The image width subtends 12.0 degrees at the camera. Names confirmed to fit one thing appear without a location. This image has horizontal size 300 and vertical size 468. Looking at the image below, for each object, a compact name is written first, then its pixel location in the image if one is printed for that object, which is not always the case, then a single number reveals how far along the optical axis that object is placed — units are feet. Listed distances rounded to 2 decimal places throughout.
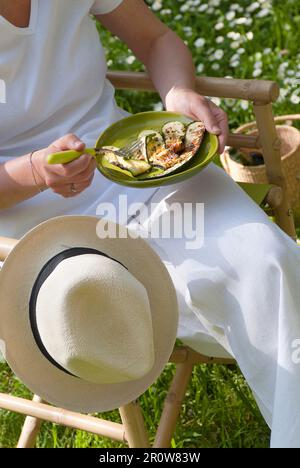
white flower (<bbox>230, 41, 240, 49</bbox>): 18.42
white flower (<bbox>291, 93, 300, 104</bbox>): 16.46
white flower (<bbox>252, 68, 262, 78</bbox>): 17.23
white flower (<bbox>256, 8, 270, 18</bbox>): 19.14
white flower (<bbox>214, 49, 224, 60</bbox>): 18.12
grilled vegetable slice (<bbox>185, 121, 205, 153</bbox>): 9.86
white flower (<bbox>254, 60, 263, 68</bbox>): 17.63
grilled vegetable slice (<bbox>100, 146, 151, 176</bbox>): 9.70
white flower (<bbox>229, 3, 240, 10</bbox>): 19.39
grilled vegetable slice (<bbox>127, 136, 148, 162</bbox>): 9.87
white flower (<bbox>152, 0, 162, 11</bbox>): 19.76
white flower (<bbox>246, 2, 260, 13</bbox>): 19.16
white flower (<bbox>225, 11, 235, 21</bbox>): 18.99
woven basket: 15.08
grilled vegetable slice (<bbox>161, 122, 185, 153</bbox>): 9.92
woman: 8.83
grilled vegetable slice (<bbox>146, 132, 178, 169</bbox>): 9.74
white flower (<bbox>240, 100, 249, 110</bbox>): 17.46
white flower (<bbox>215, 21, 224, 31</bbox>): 18.62
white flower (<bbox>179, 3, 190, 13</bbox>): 19.55
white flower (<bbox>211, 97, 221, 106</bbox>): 17.54
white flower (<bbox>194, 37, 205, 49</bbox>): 18.45
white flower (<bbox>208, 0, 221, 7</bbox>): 19.61
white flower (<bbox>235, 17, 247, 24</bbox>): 18.73
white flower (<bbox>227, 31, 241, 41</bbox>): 18.39
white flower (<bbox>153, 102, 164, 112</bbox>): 17.68
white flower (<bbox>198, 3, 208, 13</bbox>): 19.51
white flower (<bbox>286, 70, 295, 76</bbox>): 17.12
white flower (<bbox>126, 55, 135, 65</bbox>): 18.19
